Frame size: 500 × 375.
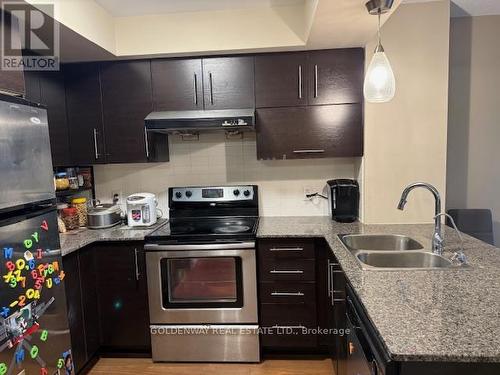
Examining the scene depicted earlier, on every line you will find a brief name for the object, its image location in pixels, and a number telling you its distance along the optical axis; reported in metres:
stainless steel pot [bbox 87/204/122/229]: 2.48
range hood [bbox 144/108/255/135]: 2.19
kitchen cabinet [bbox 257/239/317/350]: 2.21
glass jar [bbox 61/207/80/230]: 2.46
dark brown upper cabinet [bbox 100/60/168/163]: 2.42
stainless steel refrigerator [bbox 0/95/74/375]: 1.23
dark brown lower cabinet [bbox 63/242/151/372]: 2.21
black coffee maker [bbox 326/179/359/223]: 2.42
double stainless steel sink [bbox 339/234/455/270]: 1.60
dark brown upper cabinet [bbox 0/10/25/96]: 1.40
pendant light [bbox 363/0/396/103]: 1.43
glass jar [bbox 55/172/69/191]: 2.43
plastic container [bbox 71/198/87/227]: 2.56
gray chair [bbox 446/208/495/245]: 2.47
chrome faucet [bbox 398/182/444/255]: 1.65
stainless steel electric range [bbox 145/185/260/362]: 2.17
